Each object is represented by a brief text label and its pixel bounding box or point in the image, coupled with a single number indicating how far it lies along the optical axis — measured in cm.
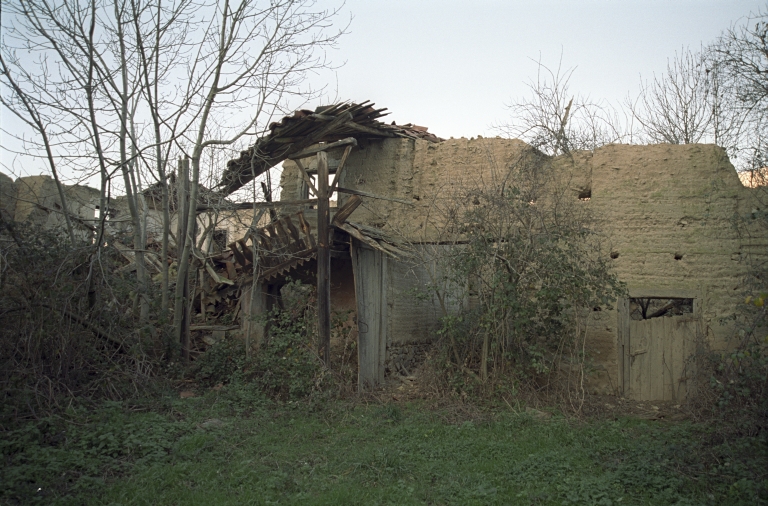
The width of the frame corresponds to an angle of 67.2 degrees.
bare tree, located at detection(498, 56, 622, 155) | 1091
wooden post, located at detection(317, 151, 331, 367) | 877
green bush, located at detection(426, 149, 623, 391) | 802
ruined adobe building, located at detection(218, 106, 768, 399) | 855
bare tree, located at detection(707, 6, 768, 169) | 822
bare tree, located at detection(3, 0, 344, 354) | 793
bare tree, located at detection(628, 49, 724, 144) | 1524
